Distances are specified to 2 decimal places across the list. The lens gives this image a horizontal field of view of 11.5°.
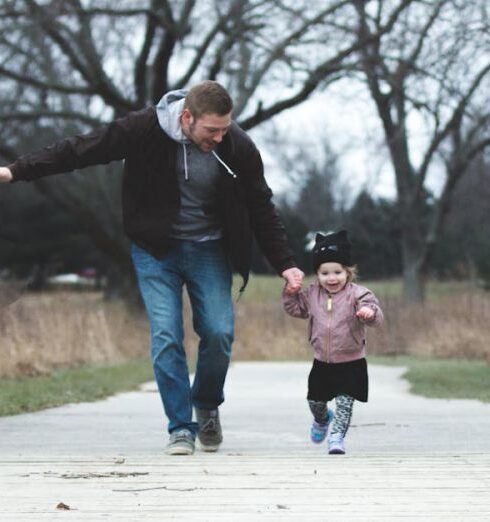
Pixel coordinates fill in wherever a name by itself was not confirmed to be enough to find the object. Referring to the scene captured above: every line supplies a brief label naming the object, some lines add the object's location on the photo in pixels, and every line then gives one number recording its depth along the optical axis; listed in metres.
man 11.95
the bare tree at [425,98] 33.44
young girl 12.47
